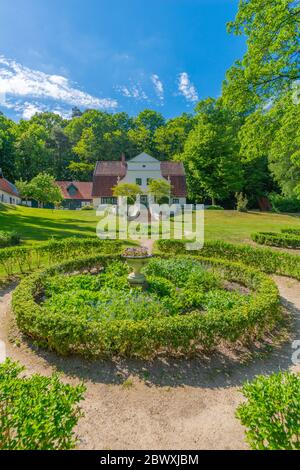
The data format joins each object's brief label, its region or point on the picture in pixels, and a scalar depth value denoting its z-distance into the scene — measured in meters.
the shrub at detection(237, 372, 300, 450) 2.74
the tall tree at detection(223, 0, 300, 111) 10.22
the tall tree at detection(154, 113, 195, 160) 53.72
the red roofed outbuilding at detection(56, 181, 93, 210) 46.41
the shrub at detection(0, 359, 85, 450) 2.65
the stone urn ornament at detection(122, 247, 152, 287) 8.44
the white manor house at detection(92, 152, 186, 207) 40.97
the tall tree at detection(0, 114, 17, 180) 40.08
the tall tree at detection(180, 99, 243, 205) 36.81
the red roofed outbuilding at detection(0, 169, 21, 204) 38.08
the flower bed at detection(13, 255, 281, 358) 5.20
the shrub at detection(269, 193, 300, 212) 36.38
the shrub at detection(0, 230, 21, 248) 13.10
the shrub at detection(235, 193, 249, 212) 32.39
